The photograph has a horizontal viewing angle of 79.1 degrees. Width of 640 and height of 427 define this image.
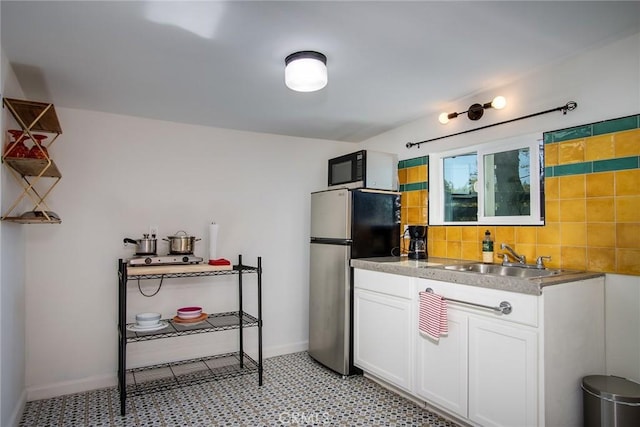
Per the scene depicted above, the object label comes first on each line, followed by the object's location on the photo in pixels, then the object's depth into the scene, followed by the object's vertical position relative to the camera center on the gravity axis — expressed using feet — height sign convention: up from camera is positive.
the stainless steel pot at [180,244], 9.93 -0.62
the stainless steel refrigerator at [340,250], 10.46 -0.81
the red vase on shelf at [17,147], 6.82 +1.31
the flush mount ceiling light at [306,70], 6.72 +2.62
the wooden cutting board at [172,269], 8.93 -1.16
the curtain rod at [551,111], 7.48 +2.23
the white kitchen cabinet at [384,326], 8.64 -2.52
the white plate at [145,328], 9.31 -2.61
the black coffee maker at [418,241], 10.44 -0.55
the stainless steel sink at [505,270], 7.57 -1.03
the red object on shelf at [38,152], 6.92 +1.25
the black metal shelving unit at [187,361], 8.81 -3.69
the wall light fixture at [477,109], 8.61 +2.65
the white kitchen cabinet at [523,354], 6.14 -2.27
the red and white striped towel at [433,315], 7.65 -1.89
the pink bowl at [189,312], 10.02 -2.39
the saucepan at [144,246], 9.64 -0.63
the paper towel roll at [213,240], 10.43 -0.52
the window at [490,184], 8.45 +0.92
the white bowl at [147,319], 9.41 -2.41
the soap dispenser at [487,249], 8.93 -0.64
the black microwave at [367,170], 10.90 +1.48
